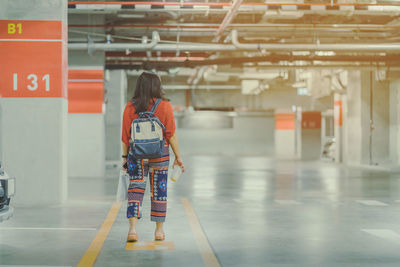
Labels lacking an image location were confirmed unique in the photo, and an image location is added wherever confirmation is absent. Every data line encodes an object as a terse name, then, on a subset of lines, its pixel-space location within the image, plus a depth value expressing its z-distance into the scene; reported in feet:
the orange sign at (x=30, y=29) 33.30
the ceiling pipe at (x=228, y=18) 39.60
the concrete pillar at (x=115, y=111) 82.23
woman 20.92
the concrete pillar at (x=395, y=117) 75.97
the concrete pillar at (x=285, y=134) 144.15
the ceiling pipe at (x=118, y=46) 53.93
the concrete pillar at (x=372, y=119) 82.07
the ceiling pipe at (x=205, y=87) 112.75
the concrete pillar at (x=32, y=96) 33.30
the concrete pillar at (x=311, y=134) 118.62
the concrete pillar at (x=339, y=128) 94.32
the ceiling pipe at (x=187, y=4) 42.11
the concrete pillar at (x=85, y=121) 61.72
